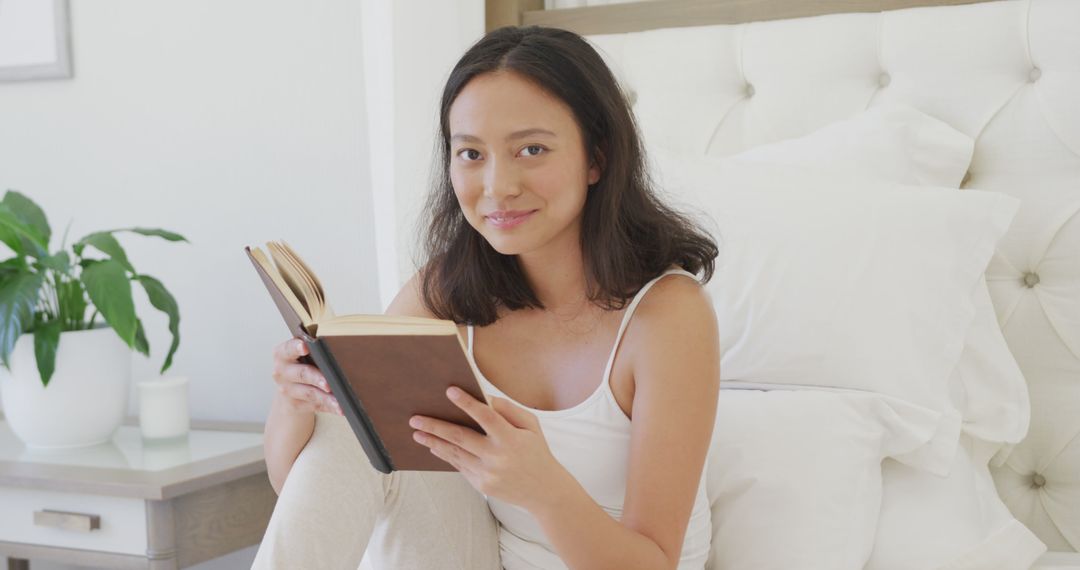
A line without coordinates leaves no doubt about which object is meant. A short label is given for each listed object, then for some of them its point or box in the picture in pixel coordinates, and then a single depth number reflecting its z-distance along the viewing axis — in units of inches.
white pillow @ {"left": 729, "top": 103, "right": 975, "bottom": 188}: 63.1
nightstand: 67.3
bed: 61.2
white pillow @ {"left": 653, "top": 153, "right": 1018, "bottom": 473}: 55.3
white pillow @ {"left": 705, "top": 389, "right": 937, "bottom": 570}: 48.8
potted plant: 71.6
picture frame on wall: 92.6
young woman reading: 42.4
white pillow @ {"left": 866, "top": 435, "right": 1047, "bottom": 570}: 50.1
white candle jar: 77.5
